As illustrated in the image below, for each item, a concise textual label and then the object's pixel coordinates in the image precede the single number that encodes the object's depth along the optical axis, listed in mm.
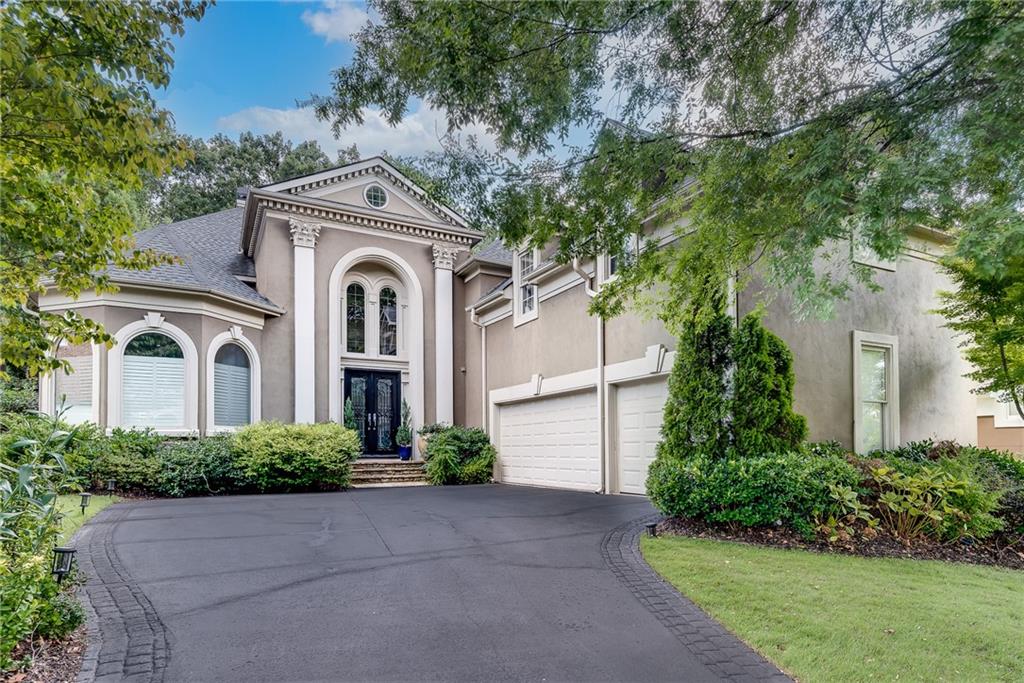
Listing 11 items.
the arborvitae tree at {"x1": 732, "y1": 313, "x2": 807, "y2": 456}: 7883
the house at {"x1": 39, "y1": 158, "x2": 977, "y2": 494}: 10195
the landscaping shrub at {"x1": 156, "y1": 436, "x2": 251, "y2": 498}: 11477
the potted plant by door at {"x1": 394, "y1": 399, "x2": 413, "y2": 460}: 16266
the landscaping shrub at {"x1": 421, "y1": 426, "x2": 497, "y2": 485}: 14961
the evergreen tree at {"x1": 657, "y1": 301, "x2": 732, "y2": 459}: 8062
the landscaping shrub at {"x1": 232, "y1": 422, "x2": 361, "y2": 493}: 12258
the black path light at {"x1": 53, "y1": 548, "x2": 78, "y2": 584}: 4593
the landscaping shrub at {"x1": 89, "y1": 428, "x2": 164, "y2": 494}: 11281
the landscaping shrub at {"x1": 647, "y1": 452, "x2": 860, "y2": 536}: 7043
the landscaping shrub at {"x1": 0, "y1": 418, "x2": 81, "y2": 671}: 3641
